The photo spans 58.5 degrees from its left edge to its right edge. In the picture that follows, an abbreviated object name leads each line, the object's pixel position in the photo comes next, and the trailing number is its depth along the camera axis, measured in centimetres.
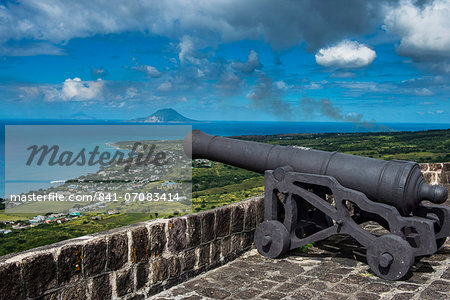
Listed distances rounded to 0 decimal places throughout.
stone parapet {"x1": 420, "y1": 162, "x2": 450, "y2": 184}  1111
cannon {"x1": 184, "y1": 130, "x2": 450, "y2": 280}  424
